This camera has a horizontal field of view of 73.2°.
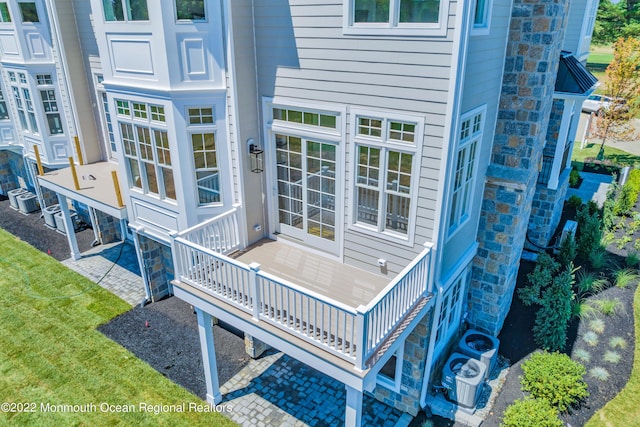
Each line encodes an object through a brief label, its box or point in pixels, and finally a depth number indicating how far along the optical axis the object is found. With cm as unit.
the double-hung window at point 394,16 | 573
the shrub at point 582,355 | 895
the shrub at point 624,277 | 1110
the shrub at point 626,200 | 1479
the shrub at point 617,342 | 929
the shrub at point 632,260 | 1188
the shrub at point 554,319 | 912
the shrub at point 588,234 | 1204
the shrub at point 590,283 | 1085
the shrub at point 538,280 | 1034
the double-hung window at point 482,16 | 621
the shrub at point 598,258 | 1181
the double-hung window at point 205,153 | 796
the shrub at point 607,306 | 1018
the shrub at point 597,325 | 973
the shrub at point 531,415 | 715
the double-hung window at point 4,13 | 1228
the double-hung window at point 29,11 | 1203
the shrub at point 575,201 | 1485
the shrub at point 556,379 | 784
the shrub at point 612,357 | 891
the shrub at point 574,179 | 1698
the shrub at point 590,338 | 936
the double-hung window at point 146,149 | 839
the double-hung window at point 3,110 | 1508
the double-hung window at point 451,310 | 805
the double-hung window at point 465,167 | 678
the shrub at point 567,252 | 1135
